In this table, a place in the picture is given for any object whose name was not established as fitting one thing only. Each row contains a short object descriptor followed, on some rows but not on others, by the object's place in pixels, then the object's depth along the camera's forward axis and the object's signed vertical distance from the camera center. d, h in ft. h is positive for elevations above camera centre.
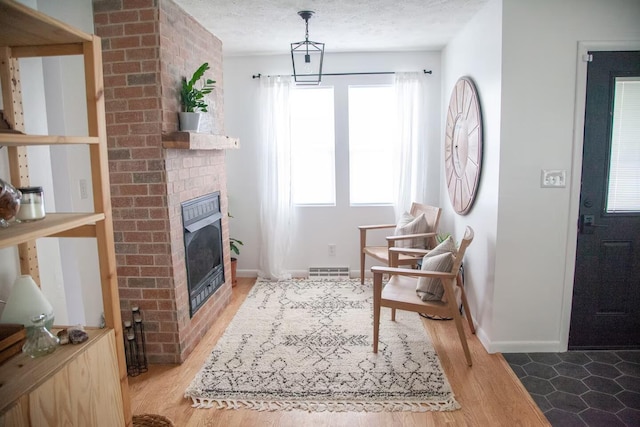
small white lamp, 4.36 -1.55
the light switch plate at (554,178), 8.45 -0.41
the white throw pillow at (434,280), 8.57 -2.63
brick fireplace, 7.87 +0.03
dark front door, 8.29 -1.16
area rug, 7.33 -4.31
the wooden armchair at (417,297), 8.28 -3.04
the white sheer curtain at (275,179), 13.58 -0.59
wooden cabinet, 3.58 -2.20
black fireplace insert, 9.24 -2.17
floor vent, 14.40 -4.01
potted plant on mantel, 8.61 +1.36
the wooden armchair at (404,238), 11.63 -2.37
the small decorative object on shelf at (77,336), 4.39 -1.90
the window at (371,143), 13.92 +0.64
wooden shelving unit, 3.64 -0.99
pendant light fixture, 13.25 +3.32
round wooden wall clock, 9.74 +0.40
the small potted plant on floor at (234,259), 13.69 -3.39
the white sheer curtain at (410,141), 13.41 +0.67
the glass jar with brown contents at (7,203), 3.92 -0.37
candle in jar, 4.20 -0.43
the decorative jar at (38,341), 4.10 -1.84
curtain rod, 13.60 +3.01
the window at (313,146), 14.01 +0.57
